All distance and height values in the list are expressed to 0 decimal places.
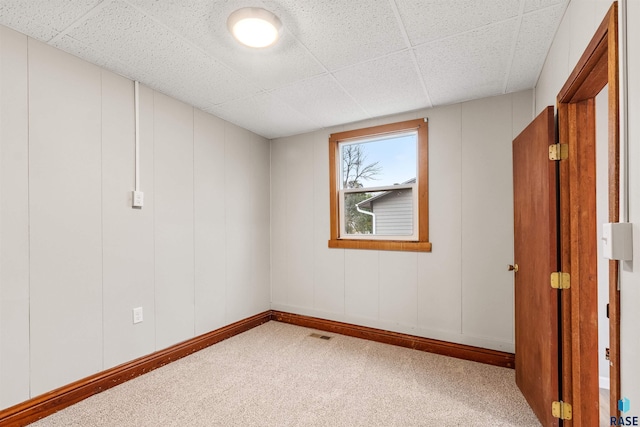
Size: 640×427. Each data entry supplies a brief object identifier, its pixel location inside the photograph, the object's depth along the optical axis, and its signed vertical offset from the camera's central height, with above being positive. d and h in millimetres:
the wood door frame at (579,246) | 1594 -181
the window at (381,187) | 3064 +287
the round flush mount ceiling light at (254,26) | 1640 +1072
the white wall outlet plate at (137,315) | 2443 -813
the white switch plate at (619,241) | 947 -93
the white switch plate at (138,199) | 2432 +131
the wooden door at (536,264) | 1684 -321
